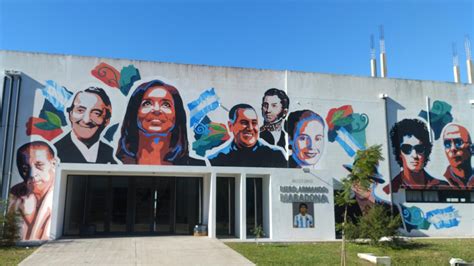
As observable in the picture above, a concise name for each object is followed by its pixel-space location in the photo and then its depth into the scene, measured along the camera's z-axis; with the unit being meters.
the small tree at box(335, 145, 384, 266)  12.74
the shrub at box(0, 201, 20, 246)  16.95
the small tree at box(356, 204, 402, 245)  17.47
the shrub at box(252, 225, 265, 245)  18.56
